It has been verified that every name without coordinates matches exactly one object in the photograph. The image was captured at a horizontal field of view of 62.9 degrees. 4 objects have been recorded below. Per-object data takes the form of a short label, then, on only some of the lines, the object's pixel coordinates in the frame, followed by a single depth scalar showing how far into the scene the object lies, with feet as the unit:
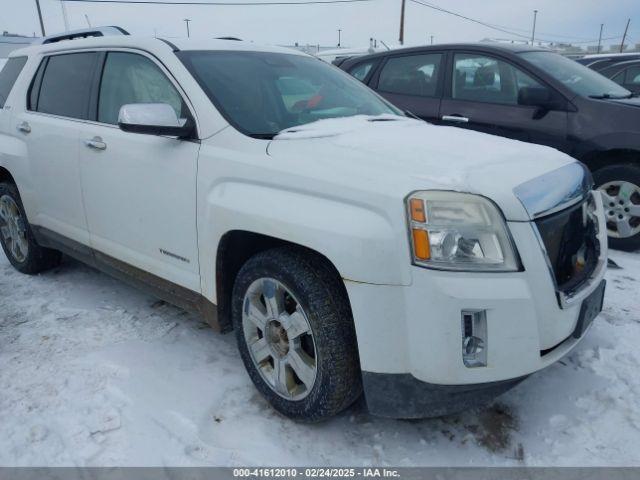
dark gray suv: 14.56
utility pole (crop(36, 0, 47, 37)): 119.29
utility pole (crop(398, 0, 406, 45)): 97.89
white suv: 6.30
